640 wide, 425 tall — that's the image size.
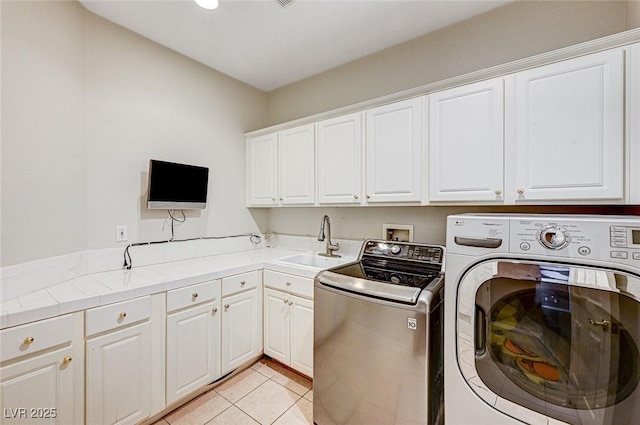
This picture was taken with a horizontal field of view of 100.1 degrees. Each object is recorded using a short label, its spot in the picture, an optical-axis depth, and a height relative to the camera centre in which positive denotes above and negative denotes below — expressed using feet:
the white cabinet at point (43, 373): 3.81 -2.48
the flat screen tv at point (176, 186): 6.80 +0.68
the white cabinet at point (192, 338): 5.67 -2.87
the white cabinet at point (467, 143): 5.16 +1.41
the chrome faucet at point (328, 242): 8.22 -0.95
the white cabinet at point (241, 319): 6.68 -2.85
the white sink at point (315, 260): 7.93 -1.52
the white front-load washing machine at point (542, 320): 3.22 -1.46
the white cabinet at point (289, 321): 6.62 -2.86
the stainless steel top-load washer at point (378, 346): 4.32 -2.38
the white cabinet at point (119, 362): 4.61 -2.79
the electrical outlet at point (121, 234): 6.56 -0.58
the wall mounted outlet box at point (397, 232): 7.25 -0.58
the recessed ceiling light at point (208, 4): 5.74 +4.51
